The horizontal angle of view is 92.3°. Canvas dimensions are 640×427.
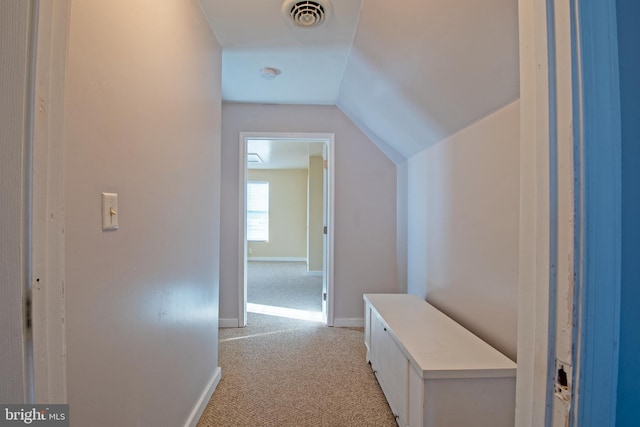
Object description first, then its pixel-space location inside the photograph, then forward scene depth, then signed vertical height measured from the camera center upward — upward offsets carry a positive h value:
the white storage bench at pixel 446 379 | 1.27 -0.71
